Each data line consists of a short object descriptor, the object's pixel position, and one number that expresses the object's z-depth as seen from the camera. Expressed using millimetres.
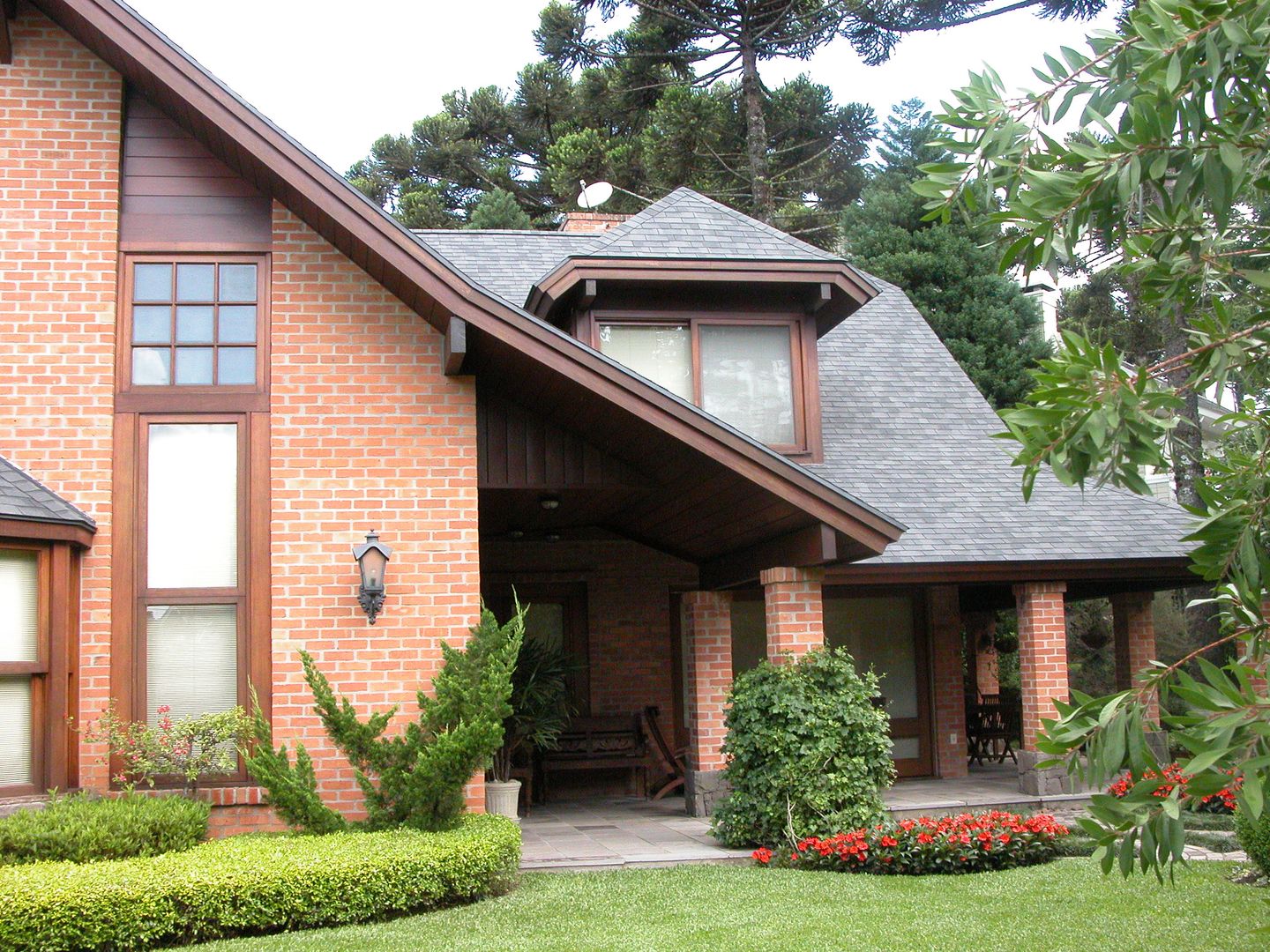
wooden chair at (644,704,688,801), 13125
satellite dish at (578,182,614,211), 15961
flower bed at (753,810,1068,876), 8836
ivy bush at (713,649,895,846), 9383
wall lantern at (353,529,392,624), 8891
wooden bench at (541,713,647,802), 13266
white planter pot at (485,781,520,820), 10469
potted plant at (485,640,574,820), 11289
